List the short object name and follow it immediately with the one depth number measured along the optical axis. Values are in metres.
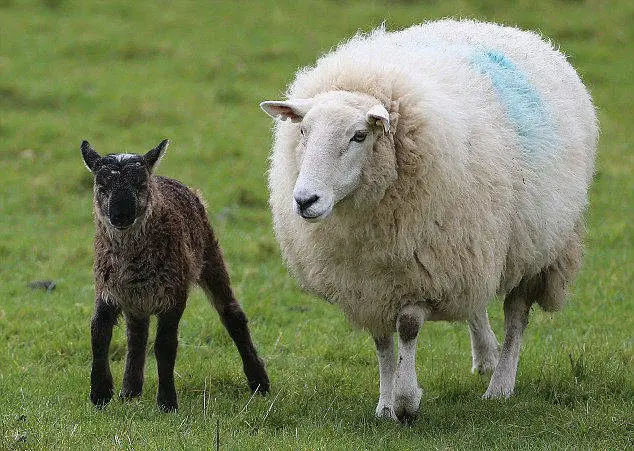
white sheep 11.51
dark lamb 11.95
